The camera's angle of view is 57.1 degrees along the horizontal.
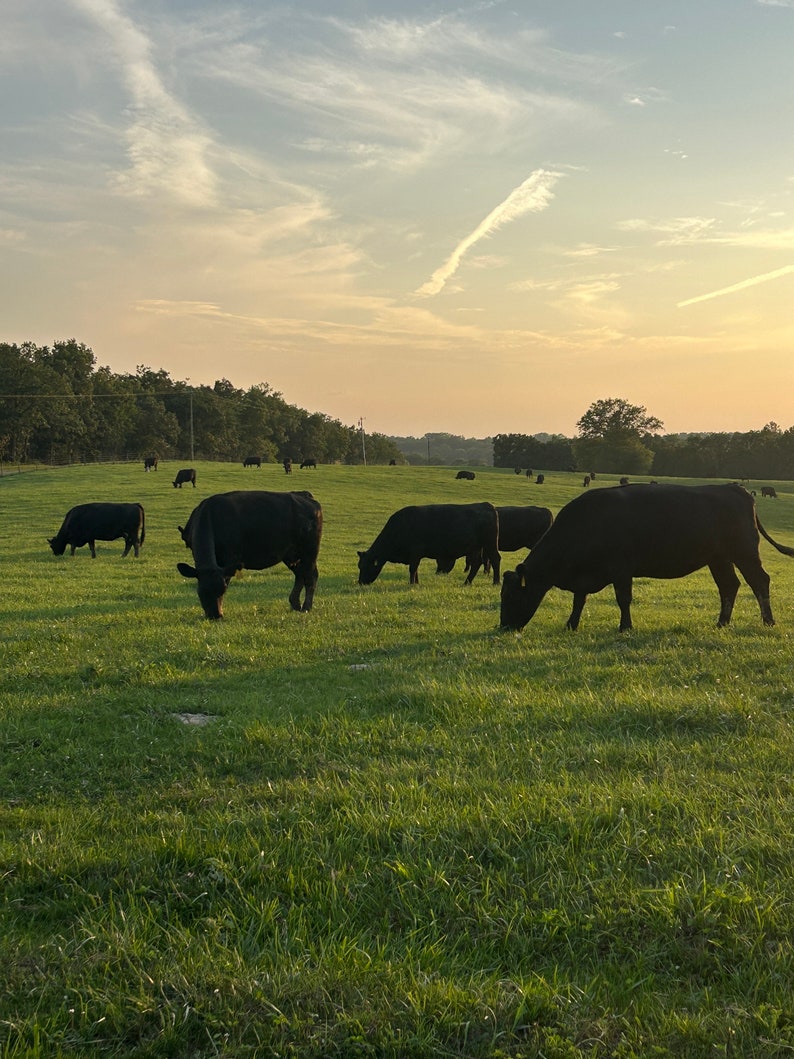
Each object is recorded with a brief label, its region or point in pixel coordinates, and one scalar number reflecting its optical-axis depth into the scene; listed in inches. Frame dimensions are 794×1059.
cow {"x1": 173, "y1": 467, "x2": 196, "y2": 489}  2032.2
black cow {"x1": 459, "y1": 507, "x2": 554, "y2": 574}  944.9
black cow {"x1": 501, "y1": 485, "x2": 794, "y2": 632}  486.3
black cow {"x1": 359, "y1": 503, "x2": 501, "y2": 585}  741.9
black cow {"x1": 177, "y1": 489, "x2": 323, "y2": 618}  531.8
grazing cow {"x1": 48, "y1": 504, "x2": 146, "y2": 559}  1000.2
